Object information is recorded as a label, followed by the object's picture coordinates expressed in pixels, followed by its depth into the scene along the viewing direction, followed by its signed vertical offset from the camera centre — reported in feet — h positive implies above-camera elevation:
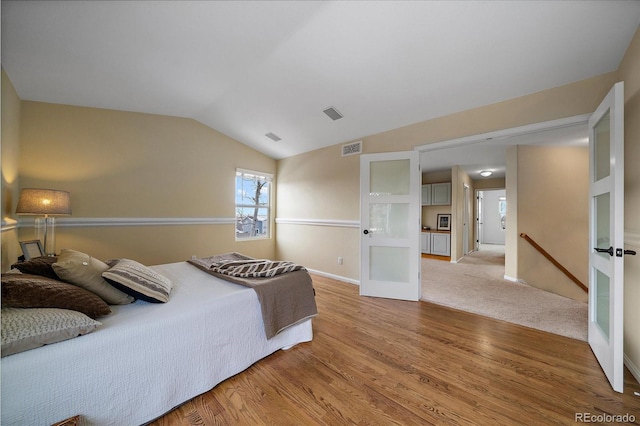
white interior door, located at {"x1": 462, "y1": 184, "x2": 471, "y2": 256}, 21.07 -0.57
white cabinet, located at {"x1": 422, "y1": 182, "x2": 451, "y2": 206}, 21.22 +2.17
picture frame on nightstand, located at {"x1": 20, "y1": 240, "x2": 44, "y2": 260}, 7.14 -1.18
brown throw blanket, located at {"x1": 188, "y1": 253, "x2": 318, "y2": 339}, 5.89 -1.92
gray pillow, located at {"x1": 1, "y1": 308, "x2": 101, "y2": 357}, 3.18 -1.66
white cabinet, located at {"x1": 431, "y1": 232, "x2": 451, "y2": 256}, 20.43 -2.32
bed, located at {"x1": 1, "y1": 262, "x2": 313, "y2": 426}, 3.28 -2.53
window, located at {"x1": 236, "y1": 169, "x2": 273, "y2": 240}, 14.94 +0.68
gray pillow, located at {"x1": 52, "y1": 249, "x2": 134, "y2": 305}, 4.41 -1.21
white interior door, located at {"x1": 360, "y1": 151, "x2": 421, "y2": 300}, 10.21 -0.37
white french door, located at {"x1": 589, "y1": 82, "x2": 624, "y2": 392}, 4.93 -0.32
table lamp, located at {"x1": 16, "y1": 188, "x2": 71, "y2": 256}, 7.13 +0.26
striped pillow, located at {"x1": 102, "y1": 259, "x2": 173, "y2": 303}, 4.75 -1.47
